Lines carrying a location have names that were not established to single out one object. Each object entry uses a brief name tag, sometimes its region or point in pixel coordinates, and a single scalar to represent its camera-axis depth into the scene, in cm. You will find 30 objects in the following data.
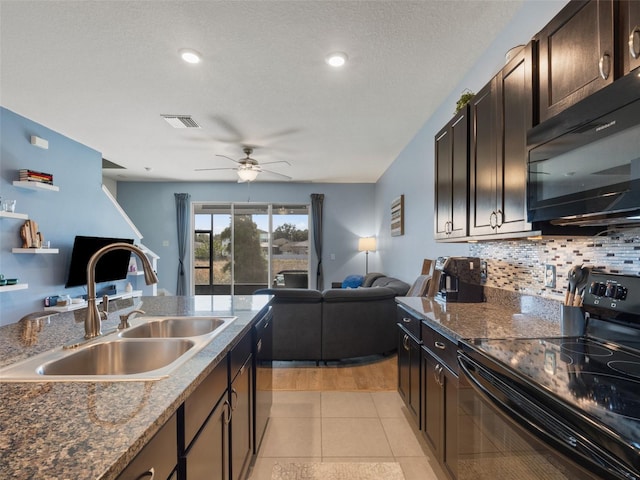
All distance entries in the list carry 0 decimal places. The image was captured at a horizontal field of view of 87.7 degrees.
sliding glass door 714
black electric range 72
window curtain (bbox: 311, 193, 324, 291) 705
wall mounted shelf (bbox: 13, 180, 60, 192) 355
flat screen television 423
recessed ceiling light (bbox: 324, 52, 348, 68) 241
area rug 194
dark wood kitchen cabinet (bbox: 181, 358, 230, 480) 100
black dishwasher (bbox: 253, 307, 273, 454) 200
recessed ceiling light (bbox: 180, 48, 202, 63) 238
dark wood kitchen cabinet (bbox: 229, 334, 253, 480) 149
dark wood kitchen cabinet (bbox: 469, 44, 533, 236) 153
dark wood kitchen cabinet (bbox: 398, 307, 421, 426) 216
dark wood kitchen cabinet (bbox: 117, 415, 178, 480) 71
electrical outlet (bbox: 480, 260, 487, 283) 243
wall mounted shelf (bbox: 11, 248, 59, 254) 351
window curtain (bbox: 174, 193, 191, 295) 690
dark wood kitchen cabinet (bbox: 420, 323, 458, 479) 159
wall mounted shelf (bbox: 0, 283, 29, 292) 317
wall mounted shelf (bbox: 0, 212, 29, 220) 329
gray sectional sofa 362
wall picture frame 467
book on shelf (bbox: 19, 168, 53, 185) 357
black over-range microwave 95
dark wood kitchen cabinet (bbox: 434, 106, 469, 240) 215
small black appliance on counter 236
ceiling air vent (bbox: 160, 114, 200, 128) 352
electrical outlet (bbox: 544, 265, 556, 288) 175
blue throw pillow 609
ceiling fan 450
